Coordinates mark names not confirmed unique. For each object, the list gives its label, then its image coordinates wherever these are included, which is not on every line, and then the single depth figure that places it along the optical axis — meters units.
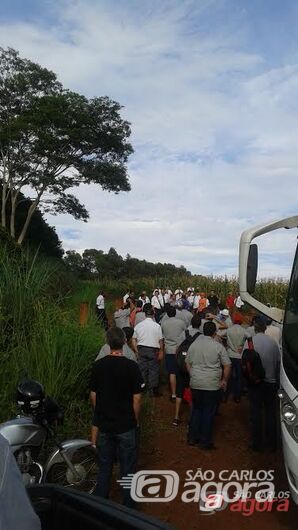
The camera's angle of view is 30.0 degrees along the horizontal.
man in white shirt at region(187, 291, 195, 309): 21.38
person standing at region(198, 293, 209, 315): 19.36
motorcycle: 4.56
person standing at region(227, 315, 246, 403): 9.70
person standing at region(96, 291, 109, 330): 15.21
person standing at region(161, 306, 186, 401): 10.20
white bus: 3.97
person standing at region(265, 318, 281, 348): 8.60
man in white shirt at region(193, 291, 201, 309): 20.52
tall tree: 29.53
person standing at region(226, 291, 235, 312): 20.24
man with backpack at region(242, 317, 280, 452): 7.16
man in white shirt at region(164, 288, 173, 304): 20.65
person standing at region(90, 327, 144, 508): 4.95
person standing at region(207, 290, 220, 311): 12.51
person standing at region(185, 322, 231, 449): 7.39
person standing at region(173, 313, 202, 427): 8.30
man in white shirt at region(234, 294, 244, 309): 16.62
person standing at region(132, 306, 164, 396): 9.84
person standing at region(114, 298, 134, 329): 13.00
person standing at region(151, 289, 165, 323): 19.23
